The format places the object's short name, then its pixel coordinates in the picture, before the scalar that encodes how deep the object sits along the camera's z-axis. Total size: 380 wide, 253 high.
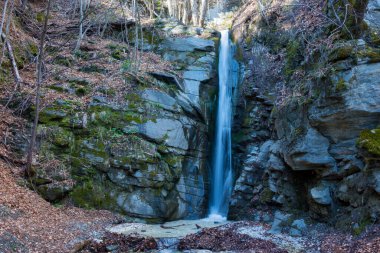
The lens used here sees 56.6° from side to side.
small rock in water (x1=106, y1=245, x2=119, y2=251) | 7.31
